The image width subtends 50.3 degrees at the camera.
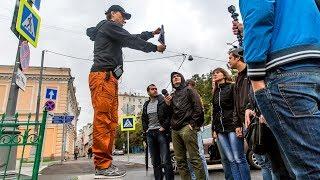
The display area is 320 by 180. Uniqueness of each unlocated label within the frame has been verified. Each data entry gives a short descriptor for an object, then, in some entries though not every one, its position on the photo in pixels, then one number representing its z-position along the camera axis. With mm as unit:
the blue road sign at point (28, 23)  5520
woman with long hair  4773
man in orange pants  3713
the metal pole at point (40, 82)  19862
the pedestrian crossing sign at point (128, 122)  16891
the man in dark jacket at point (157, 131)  6055
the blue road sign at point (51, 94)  12641
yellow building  41125
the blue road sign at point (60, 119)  15597
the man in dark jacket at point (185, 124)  5379
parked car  9812
